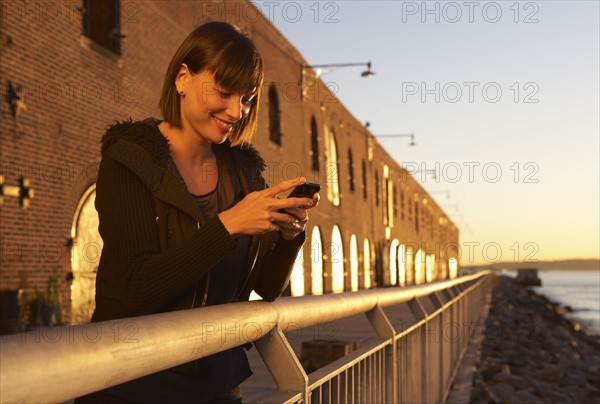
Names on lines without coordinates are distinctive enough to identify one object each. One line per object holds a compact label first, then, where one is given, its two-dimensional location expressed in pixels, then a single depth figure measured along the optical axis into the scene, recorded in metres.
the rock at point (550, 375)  14.65
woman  2.11
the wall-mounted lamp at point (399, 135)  42.75
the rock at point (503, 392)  10.70
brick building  11.68
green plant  11.92
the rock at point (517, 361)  16.30
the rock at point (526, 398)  11.52
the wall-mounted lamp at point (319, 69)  25.73
